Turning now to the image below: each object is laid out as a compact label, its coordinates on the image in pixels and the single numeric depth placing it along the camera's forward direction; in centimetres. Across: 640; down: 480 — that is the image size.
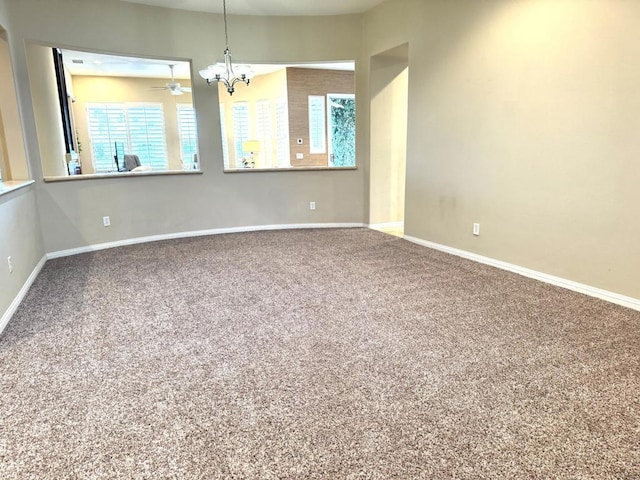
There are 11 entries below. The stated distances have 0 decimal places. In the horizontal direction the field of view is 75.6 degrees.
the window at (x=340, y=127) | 920
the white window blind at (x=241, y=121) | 980
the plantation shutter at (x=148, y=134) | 981
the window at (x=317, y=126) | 902
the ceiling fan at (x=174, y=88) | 840
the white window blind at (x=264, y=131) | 945
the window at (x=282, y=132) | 900
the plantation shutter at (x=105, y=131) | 952
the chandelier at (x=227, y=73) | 472
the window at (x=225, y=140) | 986
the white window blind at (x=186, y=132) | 1013
